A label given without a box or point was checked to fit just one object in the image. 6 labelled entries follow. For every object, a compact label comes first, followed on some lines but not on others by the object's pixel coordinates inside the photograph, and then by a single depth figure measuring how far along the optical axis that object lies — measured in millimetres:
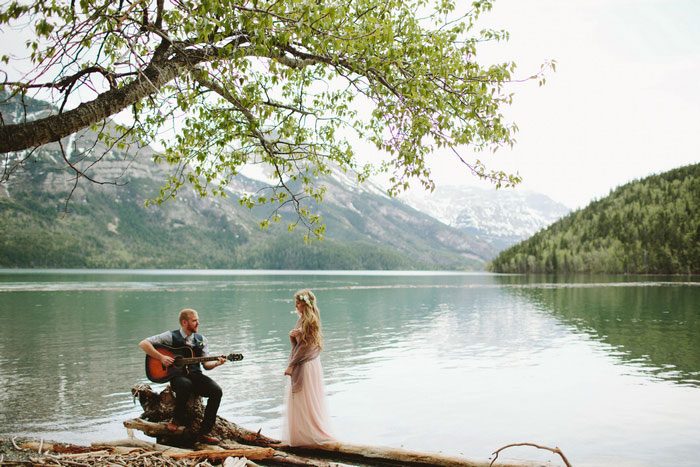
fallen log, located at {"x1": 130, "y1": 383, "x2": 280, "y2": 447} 8917
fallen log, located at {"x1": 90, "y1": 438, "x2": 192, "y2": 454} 8185
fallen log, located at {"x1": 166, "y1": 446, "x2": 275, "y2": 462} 7789
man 8828
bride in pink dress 8977
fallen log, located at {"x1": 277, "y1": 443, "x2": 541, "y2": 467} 7898
